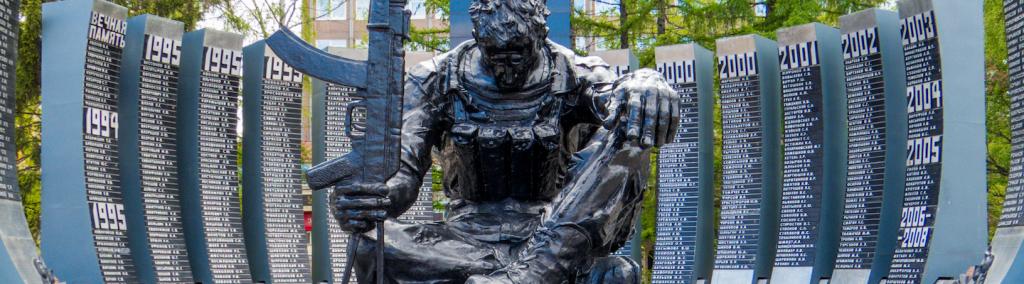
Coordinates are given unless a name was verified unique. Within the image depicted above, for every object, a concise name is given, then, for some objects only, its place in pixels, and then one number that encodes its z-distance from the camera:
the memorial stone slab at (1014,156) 11.62
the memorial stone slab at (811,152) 14.39
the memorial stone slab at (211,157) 14.62
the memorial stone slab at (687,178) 14.91
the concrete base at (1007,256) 11.24
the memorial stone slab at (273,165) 15.02
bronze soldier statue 5.13
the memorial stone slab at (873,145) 13.75
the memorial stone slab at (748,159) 14.77
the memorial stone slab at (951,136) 12.52
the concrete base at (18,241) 12.13
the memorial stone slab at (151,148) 14.09
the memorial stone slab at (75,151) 13.17
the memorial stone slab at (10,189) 12.09
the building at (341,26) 41.59
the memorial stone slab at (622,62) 14.48
